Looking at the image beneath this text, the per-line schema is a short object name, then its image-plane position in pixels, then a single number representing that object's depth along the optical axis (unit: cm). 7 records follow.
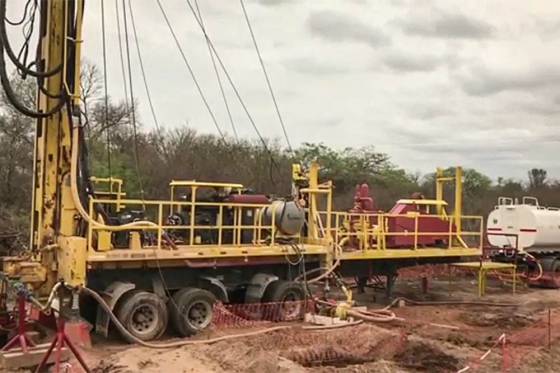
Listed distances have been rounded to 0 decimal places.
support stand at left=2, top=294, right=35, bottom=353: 988
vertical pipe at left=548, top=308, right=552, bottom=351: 1242
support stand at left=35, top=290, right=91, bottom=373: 806
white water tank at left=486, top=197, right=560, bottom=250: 2366
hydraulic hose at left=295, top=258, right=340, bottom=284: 1455
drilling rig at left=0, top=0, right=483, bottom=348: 1148
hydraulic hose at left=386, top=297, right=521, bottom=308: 1772
